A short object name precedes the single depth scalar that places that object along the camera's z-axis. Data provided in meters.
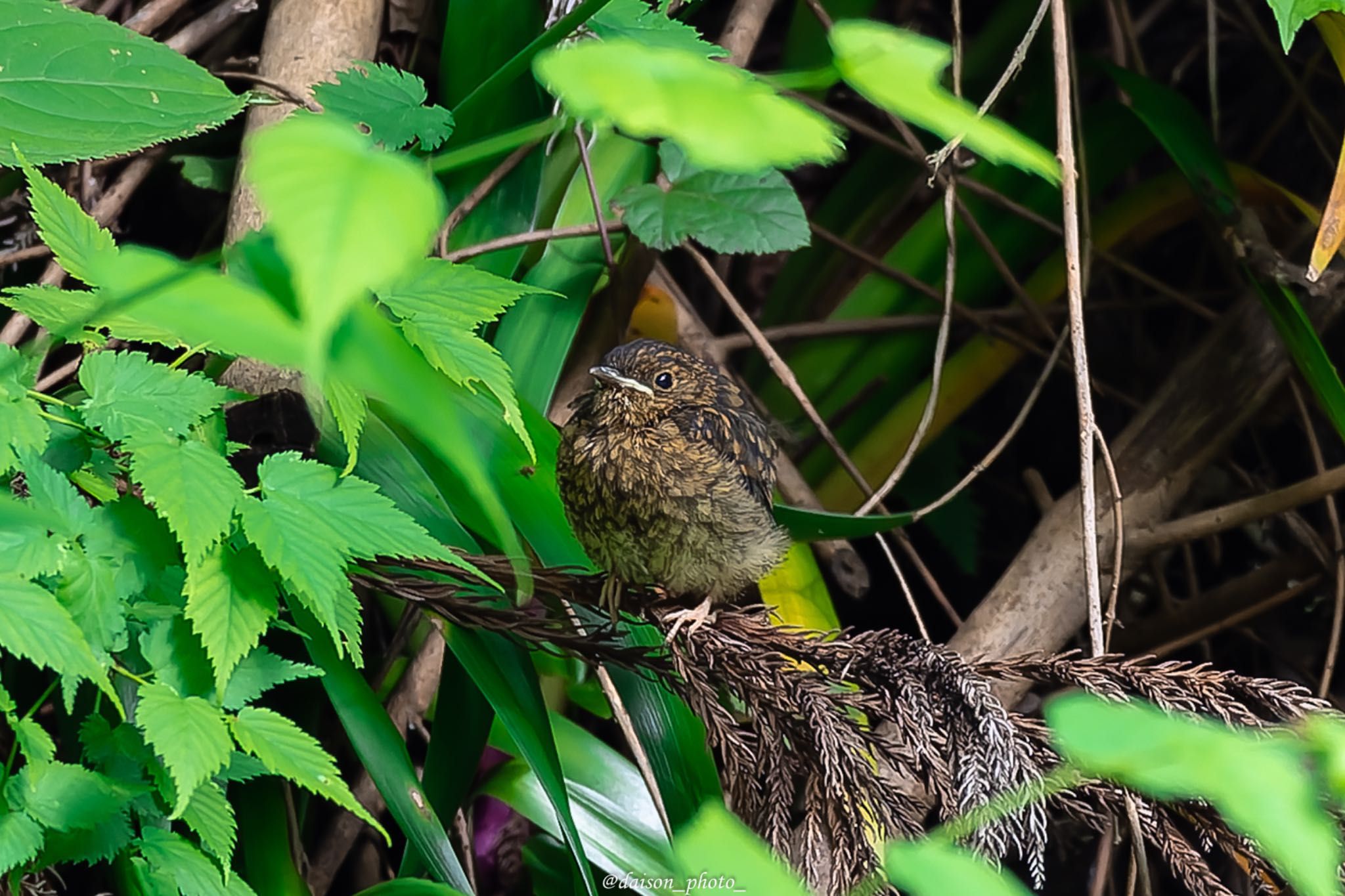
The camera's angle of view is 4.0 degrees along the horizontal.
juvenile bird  5.69
